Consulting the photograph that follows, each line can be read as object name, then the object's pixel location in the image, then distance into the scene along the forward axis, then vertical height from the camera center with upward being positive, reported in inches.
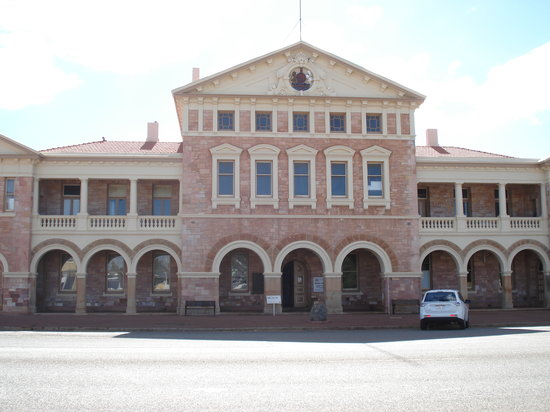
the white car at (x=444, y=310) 784.3 -49.5
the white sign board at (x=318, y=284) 1138.0 -19.8
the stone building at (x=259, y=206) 1077.1 +129.2
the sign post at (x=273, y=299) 1040.2 -44.1
